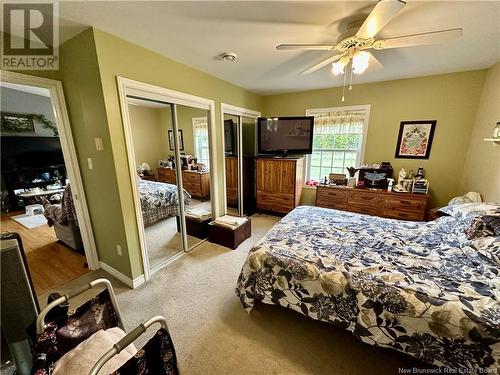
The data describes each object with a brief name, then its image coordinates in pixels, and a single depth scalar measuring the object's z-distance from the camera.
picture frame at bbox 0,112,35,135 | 4.52
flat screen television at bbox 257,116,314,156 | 3.67
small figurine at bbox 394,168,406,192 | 3.11
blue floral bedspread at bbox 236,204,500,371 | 1.09
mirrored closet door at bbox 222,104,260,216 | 3.60
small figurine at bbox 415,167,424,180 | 3.08
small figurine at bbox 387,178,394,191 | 3.15
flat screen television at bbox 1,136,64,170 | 4.65
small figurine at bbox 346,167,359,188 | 3.44
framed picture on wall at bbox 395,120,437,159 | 3.05
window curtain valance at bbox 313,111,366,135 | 3.50
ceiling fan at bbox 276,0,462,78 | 1.10
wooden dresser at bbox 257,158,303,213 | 3.68
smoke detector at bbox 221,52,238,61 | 2.17
